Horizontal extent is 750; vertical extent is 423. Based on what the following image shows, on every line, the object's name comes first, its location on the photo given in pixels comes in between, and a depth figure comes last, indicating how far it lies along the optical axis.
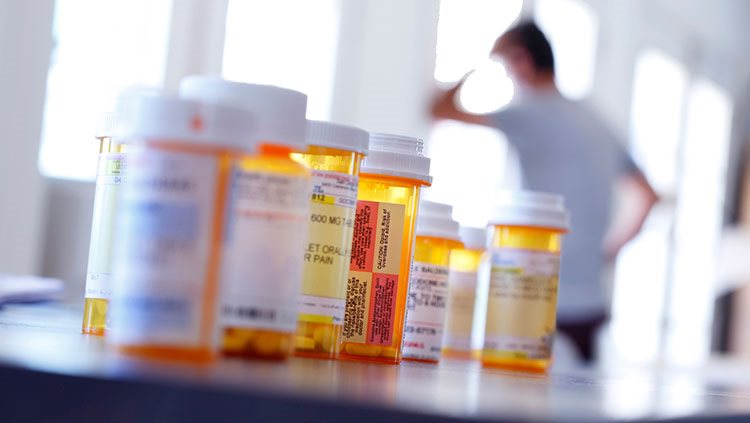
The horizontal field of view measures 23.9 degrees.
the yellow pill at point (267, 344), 0.55
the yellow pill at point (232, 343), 0.55
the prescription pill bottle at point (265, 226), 0.55
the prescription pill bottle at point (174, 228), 0.51
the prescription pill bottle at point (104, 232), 0.65
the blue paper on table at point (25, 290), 0.84
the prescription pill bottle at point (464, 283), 0.87
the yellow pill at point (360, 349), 0.67
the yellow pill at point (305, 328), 0.63
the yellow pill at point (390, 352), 0.67
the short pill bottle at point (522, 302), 0.76
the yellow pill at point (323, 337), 0.63
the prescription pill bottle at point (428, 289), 0.73
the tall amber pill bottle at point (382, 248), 0.67
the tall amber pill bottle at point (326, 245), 0.63
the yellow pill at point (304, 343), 0.63
